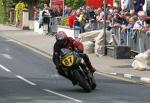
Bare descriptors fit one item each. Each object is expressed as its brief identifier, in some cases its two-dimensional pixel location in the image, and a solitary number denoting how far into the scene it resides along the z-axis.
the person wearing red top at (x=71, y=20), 35.94
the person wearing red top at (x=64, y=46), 16.58
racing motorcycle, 16.33
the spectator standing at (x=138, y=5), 27.83
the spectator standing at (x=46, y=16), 41.41
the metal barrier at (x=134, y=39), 24.64
